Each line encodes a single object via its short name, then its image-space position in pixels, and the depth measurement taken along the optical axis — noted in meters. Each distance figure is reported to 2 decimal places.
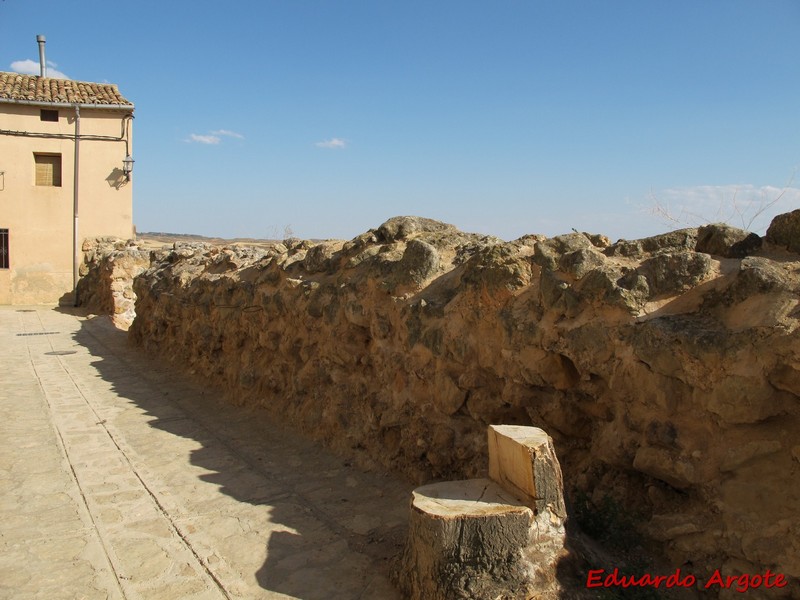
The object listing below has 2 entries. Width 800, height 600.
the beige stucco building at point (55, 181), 17.17
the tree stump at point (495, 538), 2.94
